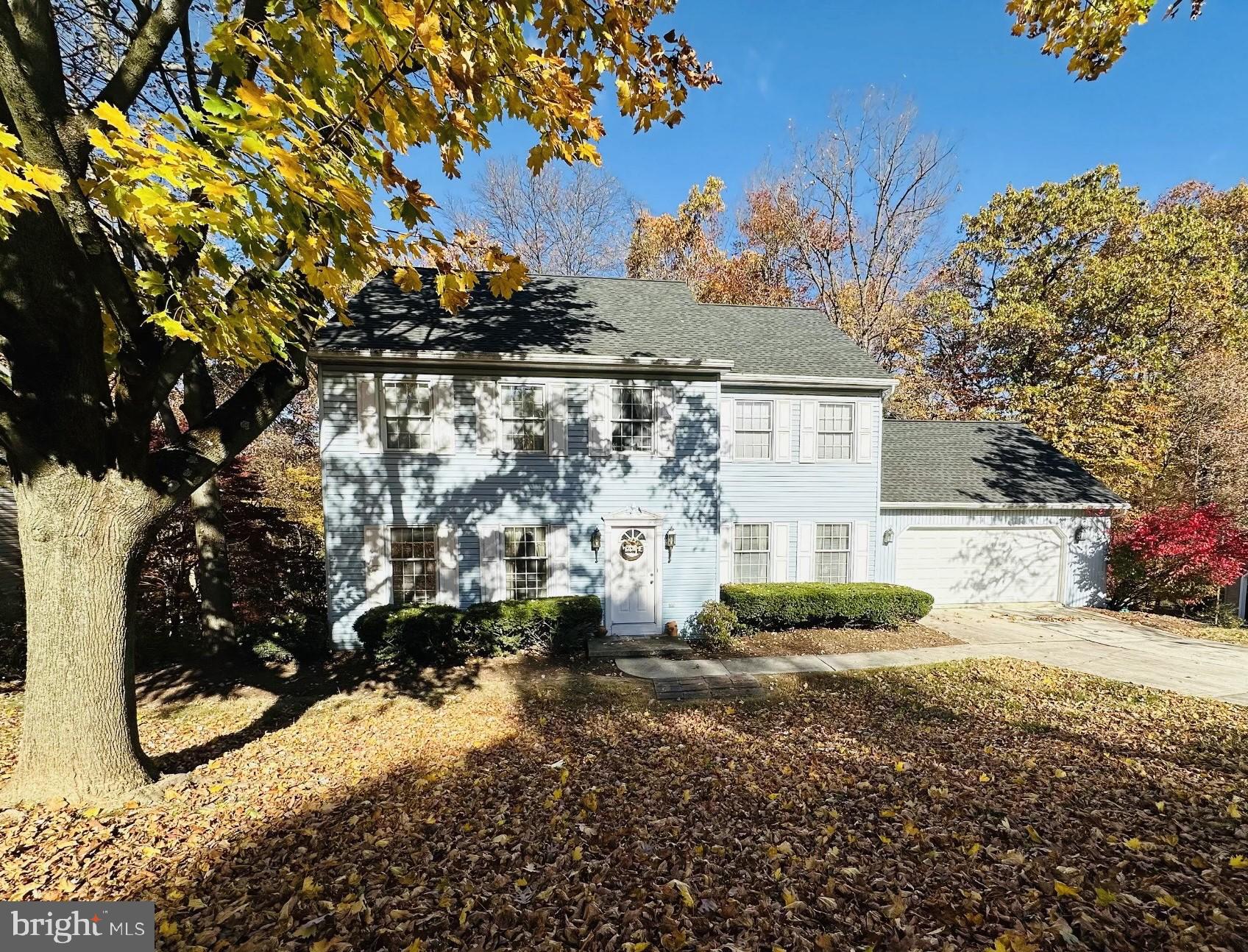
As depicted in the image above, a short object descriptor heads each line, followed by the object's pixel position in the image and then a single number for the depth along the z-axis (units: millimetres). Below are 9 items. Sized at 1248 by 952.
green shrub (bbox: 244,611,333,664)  9219
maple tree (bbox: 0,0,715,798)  2943
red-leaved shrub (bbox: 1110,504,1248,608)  12266
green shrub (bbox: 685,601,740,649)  9898
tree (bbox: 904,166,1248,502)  16688
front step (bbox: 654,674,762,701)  7727
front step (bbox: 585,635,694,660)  9594
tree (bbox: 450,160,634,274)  22969
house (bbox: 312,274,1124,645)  9742
